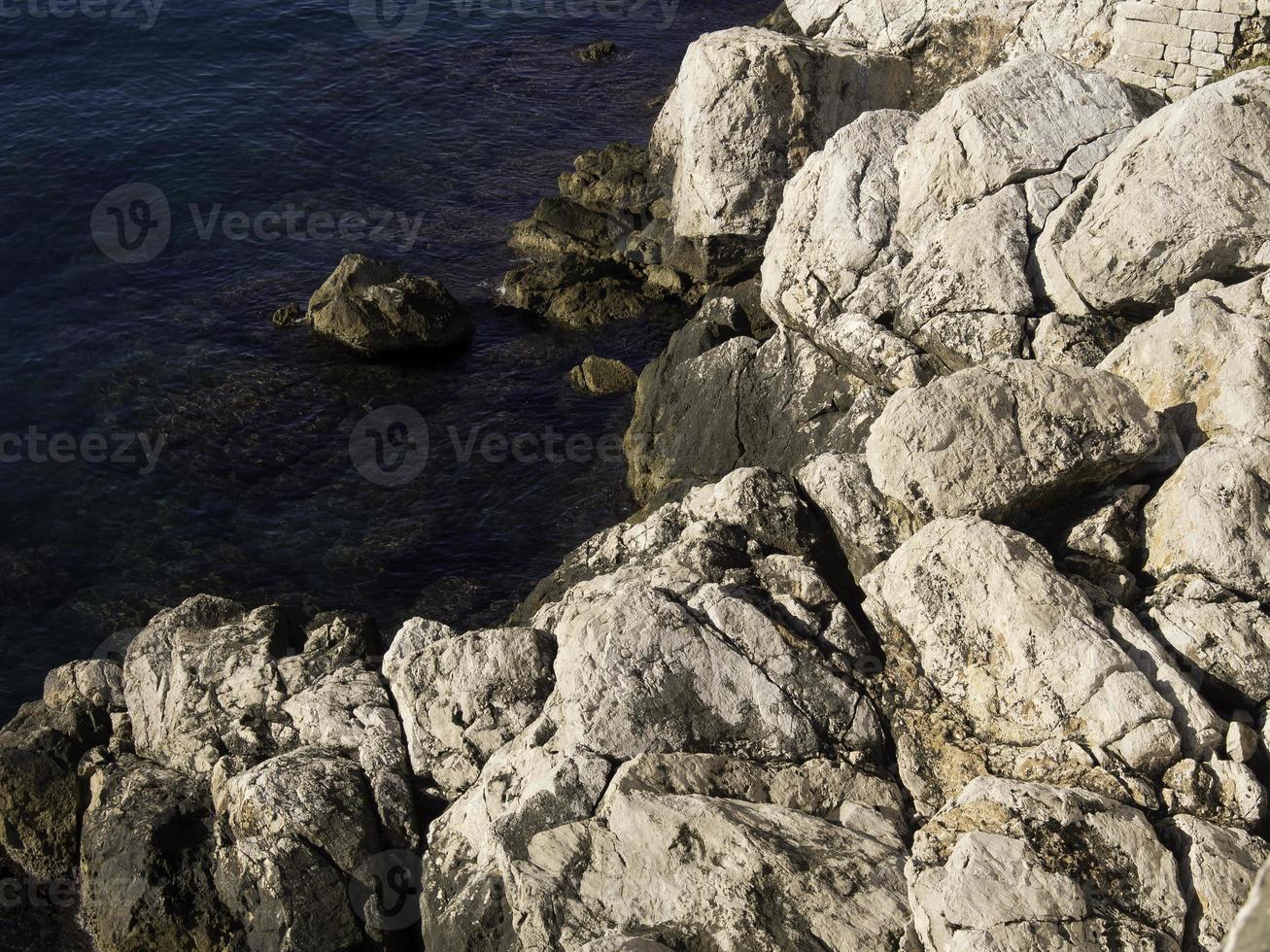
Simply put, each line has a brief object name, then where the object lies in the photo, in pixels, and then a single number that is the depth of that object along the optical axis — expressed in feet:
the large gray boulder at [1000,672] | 48.75
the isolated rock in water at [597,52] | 170.71
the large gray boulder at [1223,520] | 53.57
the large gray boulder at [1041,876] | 41.60
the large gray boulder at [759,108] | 111.24
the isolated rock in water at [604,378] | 107.76
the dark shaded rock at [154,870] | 59.26
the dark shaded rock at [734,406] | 78.54
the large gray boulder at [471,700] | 60.49
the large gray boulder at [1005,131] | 75.56
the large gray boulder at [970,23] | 95.20
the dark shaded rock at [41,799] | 68.13
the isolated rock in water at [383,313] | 110.93
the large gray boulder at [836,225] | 79.87
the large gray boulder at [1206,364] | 57.93
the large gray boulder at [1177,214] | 65.26
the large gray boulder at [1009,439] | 57.00
